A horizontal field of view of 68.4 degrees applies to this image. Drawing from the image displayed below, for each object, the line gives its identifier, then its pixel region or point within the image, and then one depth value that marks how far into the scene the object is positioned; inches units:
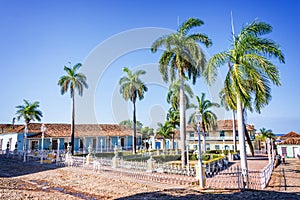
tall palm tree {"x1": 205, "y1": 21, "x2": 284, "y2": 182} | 428.8
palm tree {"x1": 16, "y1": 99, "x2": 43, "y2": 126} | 1380.4
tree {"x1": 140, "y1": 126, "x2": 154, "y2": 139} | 2497.5
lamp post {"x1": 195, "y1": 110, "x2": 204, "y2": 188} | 397.1
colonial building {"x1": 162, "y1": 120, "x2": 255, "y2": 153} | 1733.5
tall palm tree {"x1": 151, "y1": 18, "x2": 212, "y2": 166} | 684.1
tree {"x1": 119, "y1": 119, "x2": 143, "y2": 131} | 2947.8
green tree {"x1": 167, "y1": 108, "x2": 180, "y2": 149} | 1601.9
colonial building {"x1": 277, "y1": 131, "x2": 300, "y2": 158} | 1275.1
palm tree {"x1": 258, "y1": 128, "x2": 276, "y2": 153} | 2000.5
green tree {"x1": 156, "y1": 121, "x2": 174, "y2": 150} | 1562.1
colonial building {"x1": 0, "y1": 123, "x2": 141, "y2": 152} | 1333.4
